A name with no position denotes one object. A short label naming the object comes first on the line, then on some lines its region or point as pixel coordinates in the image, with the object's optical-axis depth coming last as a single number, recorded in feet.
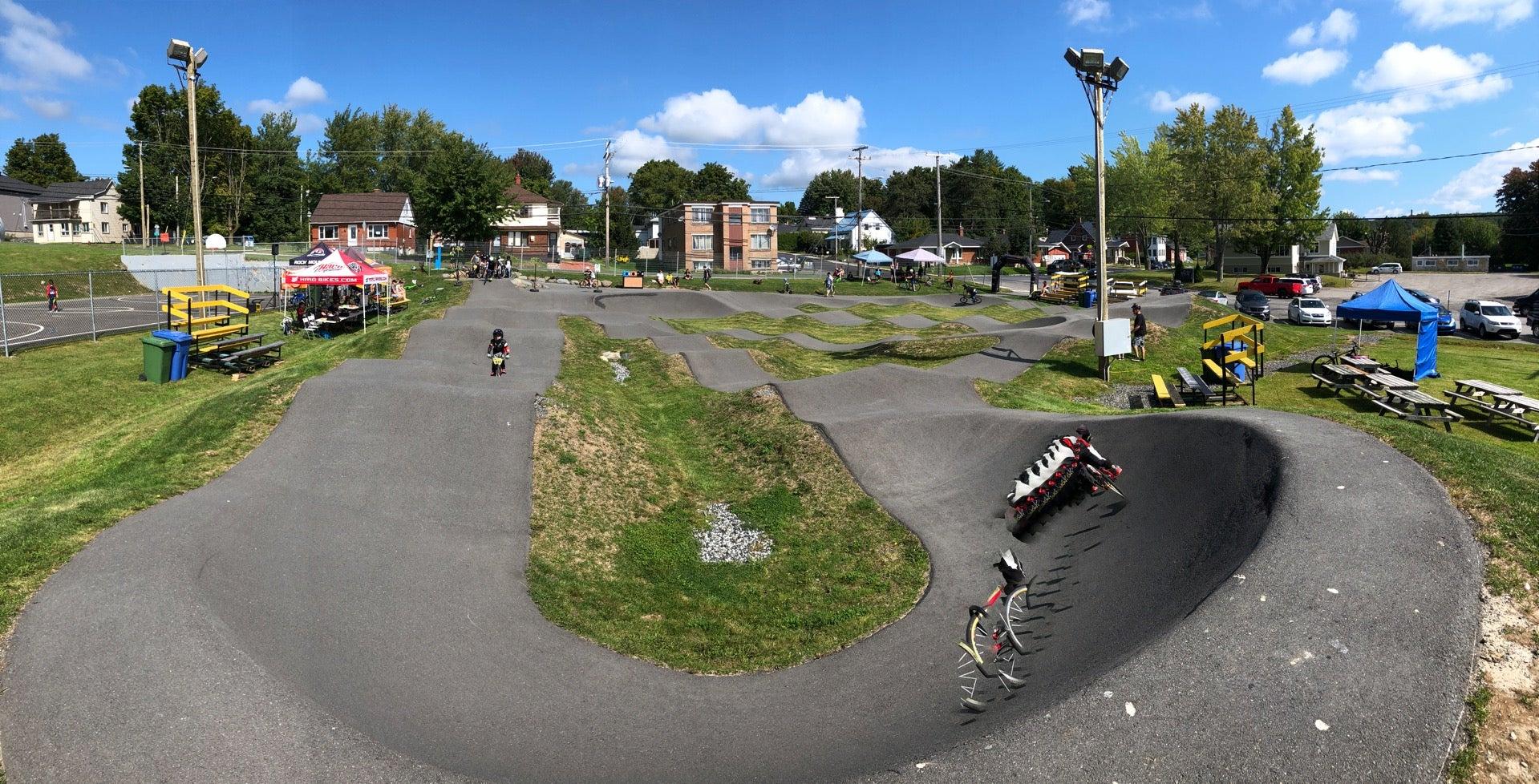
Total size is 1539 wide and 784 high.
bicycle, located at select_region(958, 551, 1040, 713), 26.76
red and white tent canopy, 92.84
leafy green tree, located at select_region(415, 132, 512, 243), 184.85
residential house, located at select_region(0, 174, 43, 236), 265.75
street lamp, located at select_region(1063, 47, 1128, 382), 77.30
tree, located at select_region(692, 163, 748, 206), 447.42
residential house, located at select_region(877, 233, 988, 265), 326.10
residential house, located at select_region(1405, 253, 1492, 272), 260.21
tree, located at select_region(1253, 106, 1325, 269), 219.61
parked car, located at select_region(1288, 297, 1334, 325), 125.29
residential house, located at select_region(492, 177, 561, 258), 277.64
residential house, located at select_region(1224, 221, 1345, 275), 258.37
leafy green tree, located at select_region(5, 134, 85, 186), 344.69
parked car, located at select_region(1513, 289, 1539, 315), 132.05
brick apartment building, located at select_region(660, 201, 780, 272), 227.40
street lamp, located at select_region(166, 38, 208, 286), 92.27
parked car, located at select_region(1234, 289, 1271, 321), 138.10
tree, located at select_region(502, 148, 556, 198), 487.61
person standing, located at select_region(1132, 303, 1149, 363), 86.07
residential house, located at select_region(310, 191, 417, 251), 235.20
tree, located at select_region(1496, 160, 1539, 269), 252.21
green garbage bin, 70.90
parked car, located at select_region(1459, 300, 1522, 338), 111.75
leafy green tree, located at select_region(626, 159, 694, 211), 426.10
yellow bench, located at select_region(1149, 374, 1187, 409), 67.67
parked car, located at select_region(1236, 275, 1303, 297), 173.88
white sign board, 79.66
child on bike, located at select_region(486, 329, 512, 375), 67.51
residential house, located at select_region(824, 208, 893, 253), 348.98
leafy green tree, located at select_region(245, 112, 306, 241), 263.90
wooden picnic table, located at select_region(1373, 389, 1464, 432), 54.34
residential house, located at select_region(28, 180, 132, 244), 272.92
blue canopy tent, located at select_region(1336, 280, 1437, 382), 69.72
